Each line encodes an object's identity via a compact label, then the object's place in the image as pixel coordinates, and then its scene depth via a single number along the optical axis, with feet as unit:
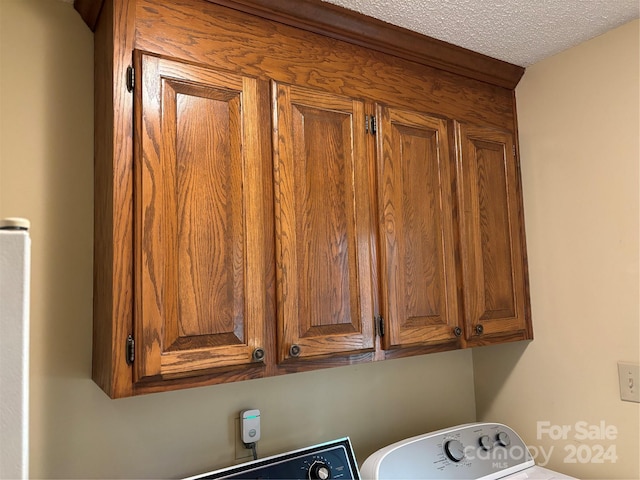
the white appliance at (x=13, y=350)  1.54
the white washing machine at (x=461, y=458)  4.81
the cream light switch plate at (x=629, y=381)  4.88
